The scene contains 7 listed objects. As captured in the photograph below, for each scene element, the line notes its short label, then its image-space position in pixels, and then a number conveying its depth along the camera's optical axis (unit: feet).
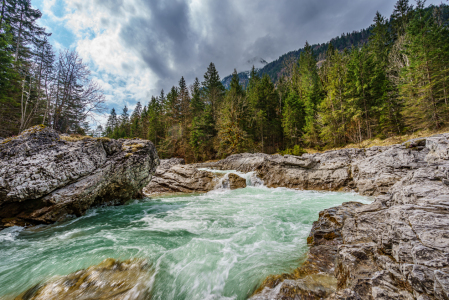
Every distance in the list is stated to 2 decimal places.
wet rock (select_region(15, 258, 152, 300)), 8.75
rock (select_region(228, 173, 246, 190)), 43.73
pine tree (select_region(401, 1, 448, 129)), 53.36
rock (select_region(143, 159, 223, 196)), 42.24
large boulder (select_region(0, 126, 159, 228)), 17.66
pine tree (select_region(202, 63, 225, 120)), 107.24
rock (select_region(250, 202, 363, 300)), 7.90
